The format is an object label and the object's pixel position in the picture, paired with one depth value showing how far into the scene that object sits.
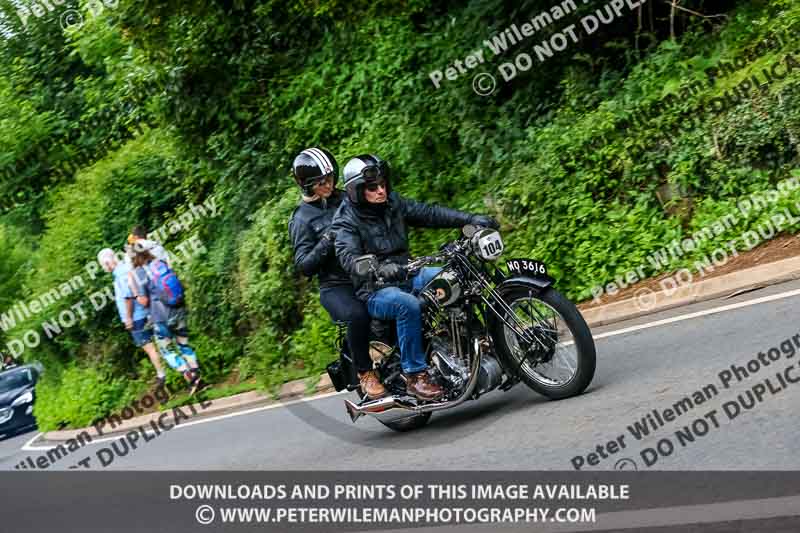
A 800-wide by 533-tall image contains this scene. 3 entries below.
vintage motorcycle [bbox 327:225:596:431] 14.30
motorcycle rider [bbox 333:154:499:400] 15.05
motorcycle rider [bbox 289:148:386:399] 15.80
